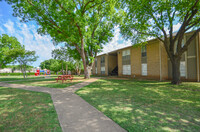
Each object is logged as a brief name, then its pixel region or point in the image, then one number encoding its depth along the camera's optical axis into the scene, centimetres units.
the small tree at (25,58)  2395
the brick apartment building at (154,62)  1275
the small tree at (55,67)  5013
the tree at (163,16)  881
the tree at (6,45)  2572
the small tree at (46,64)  7905
